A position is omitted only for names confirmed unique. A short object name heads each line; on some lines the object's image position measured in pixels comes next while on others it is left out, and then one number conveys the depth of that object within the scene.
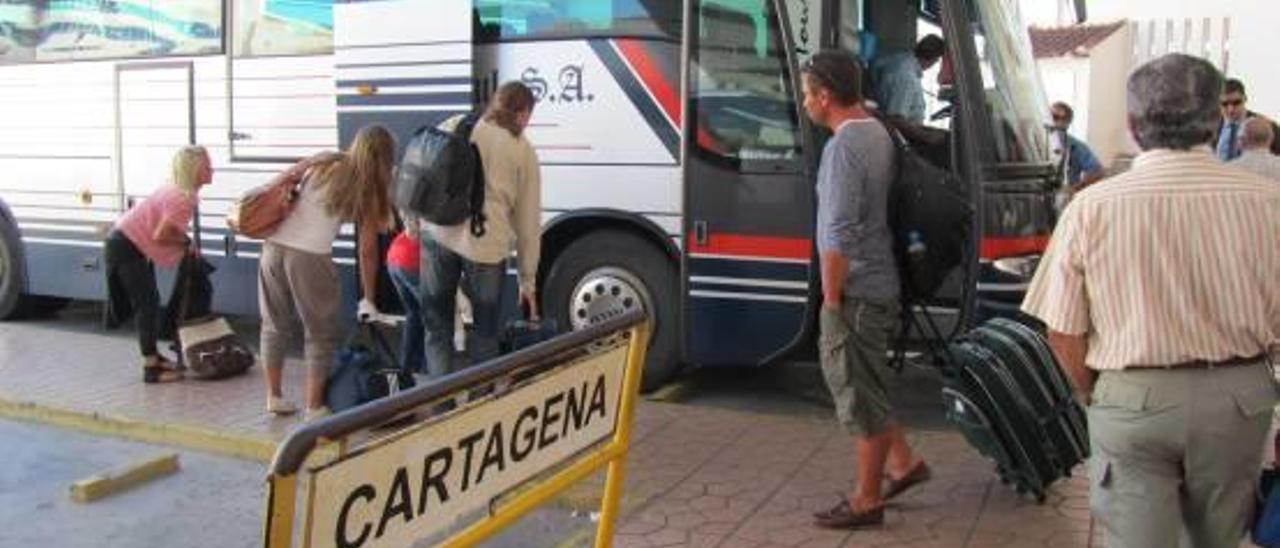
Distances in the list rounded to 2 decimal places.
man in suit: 9.27
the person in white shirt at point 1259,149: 6.68
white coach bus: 6.26
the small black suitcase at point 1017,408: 4.82
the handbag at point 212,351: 7.39
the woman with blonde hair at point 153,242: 7.15
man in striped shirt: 2.80
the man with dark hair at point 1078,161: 9.85
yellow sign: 2.22
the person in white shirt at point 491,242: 5.69
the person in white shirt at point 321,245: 5.86
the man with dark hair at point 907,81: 6.36
